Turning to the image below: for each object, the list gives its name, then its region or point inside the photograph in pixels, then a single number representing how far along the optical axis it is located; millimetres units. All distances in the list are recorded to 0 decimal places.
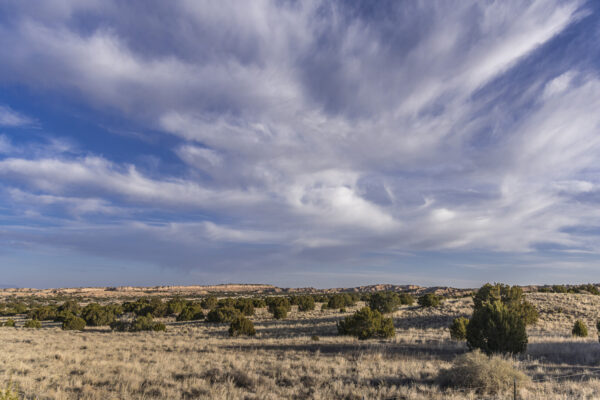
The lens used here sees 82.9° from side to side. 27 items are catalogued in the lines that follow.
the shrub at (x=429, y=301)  47391
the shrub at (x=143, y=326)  34094
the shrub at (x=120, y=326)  34531
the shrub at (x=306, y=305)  54375
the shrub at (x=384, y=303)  43781
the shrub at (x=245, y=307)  48712
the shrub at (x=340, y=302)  57594
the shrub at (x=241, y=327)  29438
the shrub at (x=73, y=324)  34406
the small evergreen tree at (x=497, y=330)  17953
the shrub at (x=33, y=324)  36188
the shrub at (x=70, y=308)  49062
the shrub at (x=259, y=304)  58481
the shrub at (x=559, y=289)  62150
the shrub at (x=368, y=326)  25625
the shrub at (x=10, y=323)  37212
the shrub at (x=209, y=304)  59294
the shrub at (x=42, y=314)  46969
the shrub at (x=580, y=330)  26062
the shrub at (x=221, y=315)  41125
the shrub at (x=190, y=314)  46000
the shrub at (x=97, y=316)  39969
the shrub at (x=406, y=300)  60344
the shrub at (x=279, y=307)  44688
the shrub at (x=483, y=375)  11406
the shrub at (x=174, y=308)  50969
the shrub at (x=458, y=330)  24812
